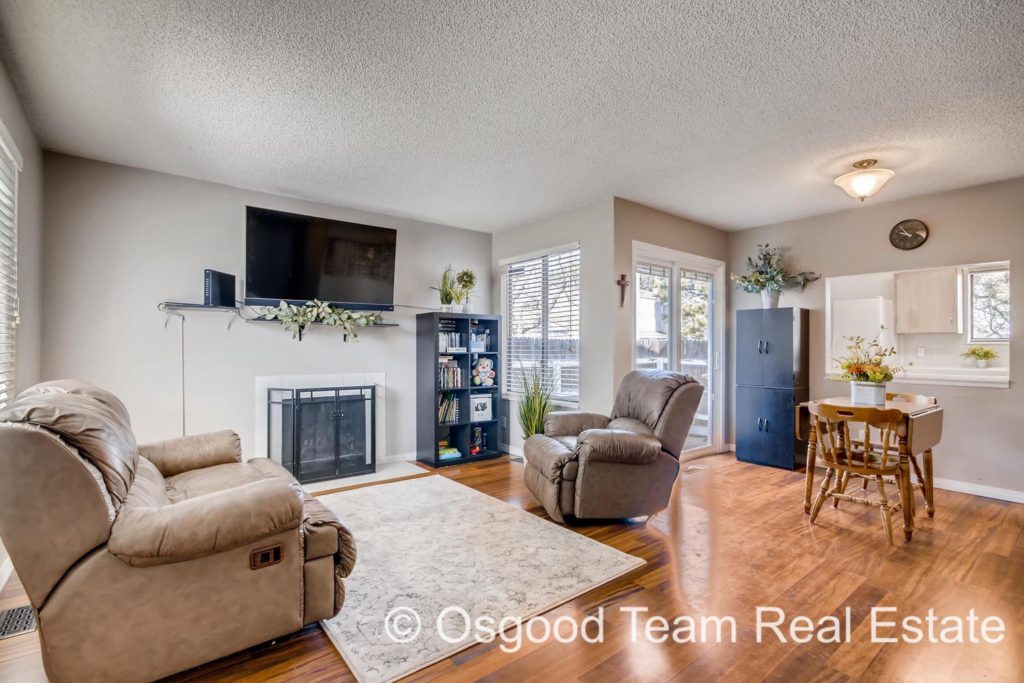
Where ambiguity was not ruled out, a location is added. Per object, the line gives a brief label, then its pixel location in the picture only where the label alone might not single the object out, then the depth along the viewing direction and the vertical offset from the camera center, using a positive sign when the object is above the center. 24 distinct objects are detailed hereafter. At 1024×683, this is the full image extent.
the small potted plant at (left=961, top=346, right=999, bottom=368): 4.27 -0.11
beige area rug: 1.94 -1.17
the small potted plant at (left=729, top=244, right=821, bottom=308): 4.97 +0.67
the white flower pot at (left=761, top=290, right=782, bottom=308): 5.01 +0.46
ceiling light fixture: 3.37 +1.15
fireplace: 4.21 -0.77
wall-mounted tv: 4.04 +0.75
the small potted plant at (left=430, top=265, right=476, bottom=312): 5.13 +0.62
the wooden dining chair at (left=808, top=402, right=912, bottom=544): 2.94 -0.70
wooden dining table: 2.98 -0.61
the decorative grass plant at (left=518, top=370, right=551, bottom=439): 4.51 -0.61
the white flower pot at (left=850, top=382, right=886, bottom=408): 3.23 -0.34
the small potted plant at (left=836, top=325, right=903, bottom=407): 3.22 -0.23
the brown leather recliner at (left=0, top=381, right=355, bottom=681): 1.50 -0.71
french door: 4.75 +0.24
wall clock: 4.25 +0.96
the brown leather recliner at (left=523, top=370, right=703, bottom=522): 3.07 -0.76
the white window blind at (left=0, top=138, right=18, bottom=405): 2.50 +0.43
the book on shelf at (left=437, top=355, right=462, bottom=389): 4.96 -0.29
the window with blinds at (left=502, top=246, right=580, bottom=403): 4.77 +0.23
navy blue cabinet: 4.73 -0.39
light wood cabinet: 4.42 +0.38
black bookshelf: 4.88 -0.48
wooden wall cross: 4.36 +0.52
